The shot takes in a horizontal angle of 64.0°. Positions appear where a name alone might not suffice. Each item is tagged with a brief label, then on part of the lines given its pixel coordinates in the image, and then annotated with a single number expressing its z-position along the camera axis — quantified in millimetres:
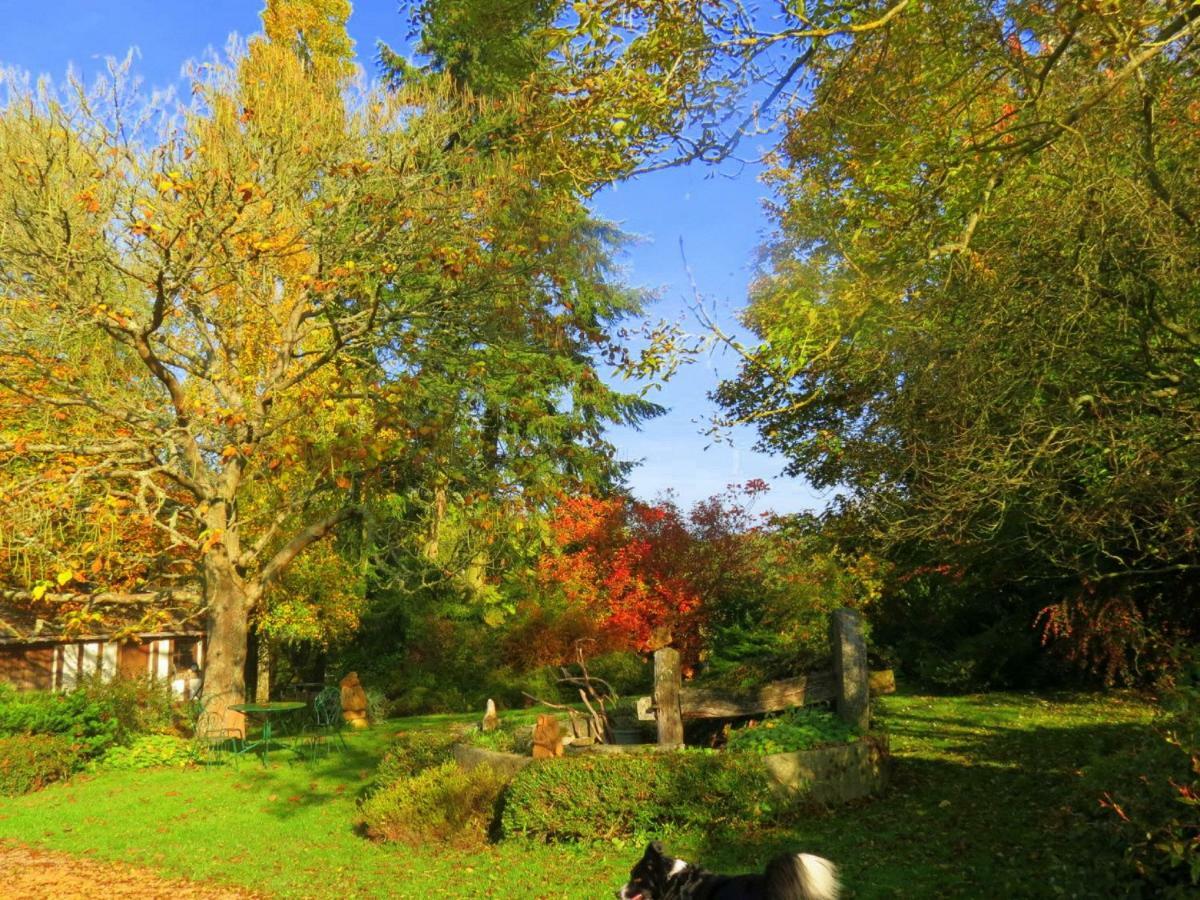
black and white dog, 4824
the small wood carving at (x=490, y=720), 14656
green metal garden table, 17717
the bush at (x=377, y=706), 24188
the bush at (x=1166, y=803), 5852
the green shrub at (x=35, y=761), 16906
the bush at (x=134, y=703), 20188
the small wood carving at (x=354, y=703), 22781
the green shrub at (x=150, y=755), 18578
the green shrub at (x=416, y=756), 14117
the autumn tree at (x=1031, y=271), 8539
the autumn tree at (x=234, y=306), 15320
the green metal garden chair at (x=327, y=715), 20594
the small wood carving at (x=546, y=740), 12016
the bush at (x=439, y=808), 11594
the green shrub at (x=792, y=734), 11414
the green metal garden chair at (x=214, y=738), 18606
